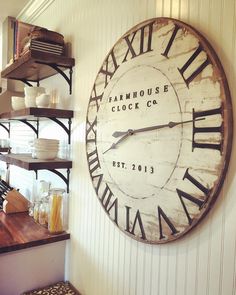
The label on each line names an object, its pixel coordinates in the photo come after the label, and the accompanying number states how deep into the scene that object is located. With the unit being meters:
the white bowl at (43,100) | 1.80
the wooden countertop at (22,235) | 1.64
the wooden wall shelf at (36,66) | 1.74
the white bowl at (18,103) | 2.04
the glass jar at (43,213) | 1.95
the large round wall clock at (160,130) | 0.93
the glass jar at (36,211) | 2.03
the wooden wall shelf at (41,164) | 1.74
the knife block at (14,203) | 2.27
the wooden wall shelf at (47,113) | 1.74
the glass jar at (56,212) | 1.82
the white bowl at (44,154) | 1.85
